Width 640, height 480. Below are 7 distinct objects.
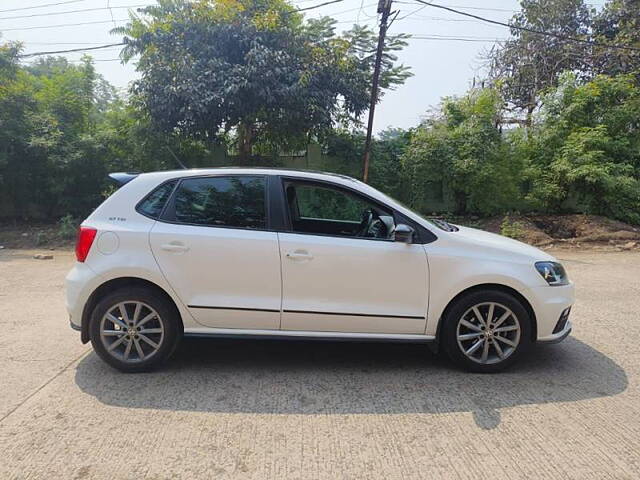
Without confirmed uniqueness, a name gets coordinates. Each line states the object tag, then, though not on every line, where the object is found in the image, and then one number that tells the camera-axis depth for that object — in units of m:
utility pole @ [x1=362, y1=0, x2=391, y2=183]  10.71
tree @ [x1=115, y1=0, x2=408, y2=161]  10.04
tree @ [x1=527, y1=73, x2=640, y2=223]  11.68
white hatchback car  3.52
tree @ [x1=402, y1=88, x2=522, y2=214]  11.84
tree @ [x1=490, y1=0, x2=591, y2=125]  17.41
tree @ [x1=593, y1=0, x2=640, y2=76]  16.19
